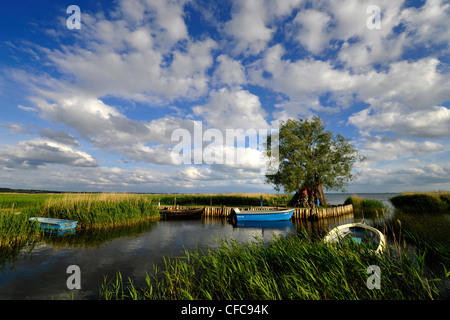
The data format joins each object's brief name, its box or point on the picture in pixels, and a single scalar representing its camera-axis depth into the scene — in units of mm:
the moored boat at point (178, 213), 28703
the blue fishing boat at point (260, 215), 25094
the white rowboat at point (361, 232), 6818
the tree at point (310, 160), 31938
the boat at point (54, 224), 16344
